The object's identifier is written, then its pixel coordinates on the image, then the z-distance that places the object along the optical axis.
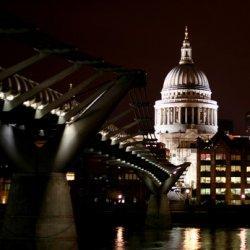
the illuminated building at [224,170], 183.50
